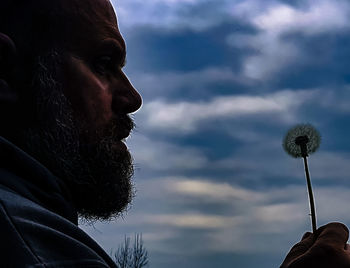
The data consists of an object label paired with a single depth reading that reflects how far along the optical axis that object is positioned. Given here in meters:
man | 2.36
